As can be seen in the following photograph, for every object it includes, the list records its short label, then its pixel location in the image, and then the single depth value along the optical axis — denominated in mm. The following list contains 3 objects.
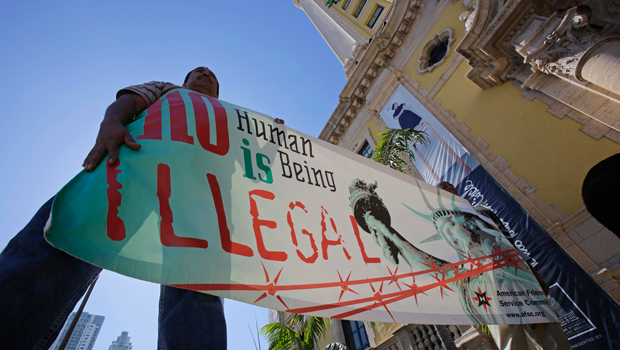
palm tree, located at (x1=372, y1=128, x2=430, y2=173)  7104
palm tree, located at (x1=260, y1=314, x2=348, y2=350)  7248
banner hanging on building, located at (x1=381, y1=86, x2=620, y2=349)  4195
